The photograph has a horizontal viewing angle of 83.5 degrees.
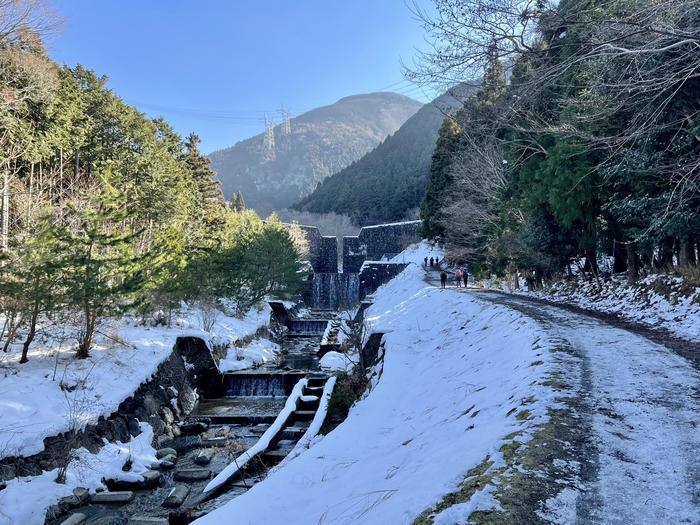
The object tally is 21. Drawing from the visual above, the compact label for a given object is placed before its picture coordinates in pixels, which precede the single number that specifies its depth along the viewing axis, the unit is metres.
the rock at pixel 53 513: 6.96
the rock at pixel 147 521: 7.05
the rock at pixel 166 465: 9.44
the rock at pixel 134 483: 8.46
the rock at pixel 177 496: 7.71
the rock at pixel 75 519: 6.84
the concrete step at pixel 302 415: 11.62
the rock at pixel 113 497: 7.77
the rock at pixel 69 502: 7.28
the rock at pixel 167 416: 11.93
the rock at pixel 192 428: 11.86
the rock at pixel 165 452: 10.01
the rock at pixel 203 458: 9.65
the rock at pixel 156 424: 11.17
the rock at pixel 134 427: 10.37
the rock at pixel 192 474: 8.90
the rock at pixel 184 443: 10.73
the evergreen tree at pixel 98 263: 10.32
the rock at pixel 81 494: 7.61
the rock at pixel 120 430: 9.85
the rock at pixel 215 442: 10.84
